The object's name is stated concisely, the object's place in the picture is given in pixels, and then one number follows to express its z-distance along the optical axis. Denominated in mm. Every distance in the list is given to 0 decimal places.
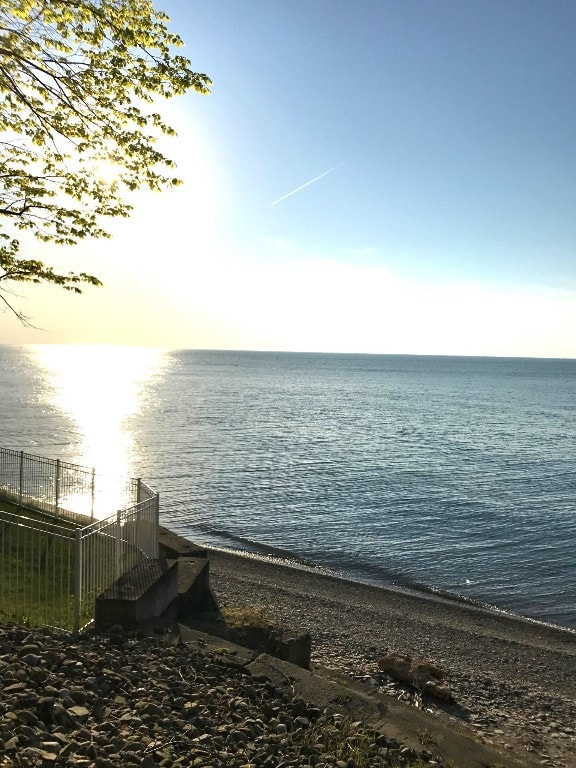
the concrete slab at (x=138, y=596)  9641
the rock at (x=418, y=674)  12852
